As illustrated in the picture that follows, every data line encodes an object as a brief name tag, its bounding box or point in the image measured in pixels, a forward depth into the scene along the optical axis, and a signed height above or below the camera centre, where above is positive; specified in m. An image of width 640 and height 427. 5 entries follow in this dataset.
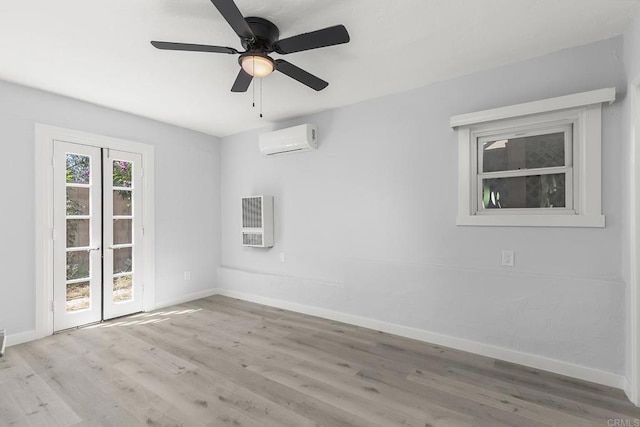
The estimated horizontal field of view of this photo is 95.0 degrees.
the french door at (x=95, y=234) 3.19 -0.23
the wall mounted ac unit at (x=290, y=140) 3.61 +0.94
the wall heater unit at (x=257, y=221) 4.05 -0.10
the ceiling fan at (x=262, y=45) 1.66 +1.06
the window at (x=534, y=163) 2.22 +0.43
